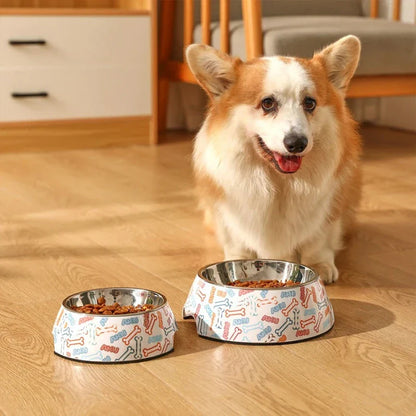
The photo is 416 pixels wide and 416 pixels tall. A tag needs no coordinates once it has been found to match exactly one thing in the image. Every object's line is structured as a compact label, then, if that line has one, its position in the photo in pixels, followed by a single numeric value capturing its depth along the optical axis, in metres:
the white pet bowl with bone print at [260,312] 2.03
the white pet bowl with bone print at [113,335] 1.97
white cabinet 3.65
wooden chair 3.29
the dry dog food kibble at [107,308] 2.03
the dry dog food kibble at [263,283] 2.13
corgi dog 2.25
